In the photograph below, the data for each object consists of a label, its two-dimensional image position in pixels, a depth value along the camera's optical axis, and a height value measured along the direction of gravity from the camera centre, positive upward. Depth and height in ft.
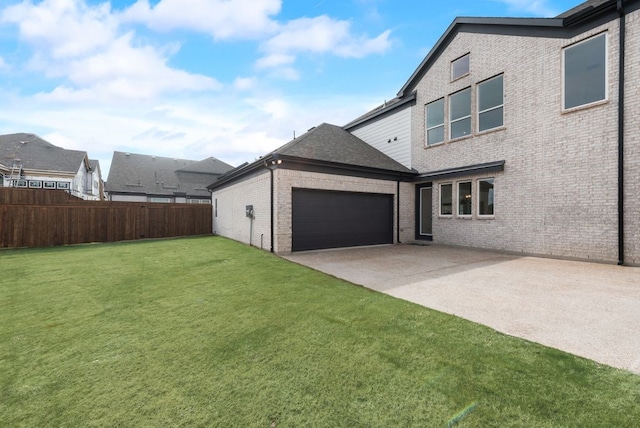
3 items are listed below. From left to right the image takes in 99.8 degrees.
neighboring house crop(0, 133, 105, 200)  62.18 +11.88
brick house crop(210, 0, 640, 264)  23.63 +6.38
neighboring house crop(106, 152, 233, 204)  83.41 +10.87
